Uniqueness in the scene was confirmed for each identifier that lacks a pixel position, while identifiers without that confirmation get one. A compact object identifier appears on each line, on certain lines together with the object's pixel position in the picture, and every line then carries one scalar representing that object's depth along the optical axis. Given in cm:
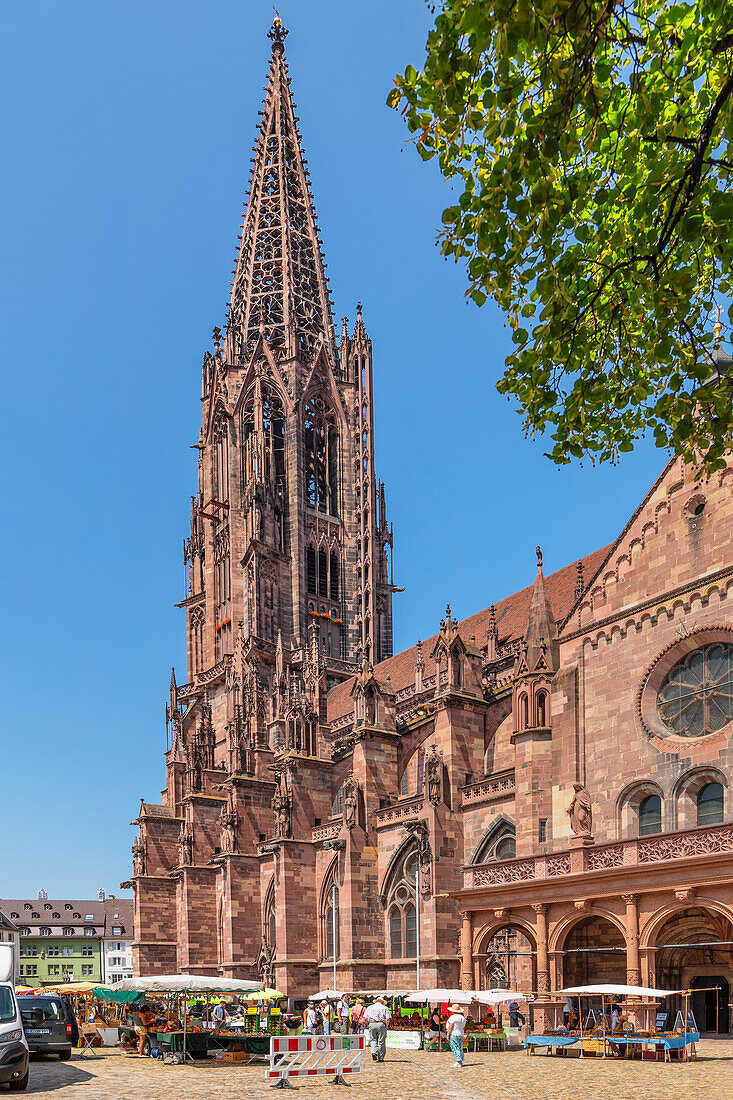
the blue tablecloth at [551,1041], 2336
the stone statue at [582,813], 2856
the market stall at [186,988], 2416
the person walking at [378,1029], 2294
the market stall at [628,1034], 2166
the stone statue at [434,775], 3644
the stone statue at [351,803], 4159
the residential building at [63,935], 10506
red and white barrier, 1767
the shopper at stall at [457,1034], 2146
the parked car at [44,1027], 2389
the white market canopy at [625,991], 2247
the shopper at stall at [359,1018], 3058
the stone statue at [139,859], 6362
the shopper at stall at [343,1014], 3364
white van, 1459
